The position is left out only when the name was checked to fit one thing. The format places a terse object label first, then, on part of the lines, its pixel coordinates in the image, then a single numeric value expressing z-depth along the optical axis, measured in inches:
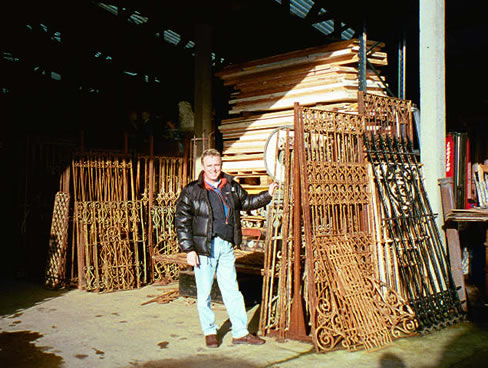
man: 208.1
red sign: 343.9
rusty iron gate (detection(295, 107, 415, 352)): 205.5
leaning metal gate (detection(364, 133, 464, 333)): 234.5
